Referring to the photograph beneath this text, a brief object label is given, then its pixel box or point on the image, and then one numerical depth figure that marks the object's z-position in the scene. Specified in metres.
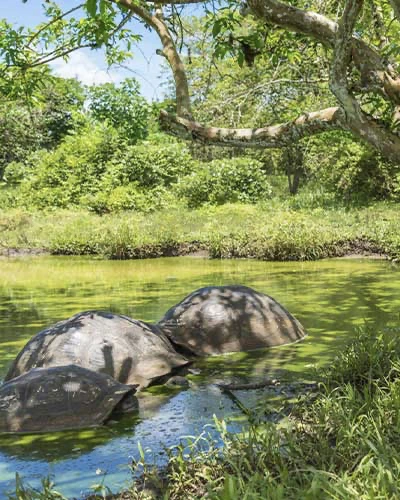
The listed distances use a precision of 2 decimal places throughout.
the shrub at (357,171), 21.22
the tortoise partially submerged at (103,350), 5.79
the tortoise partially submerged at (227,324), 7.08
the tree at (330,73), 4.88
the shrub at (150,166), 23.36
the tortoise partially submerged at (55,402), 4.84
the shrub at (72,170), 23.77
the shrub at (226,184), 22.17
